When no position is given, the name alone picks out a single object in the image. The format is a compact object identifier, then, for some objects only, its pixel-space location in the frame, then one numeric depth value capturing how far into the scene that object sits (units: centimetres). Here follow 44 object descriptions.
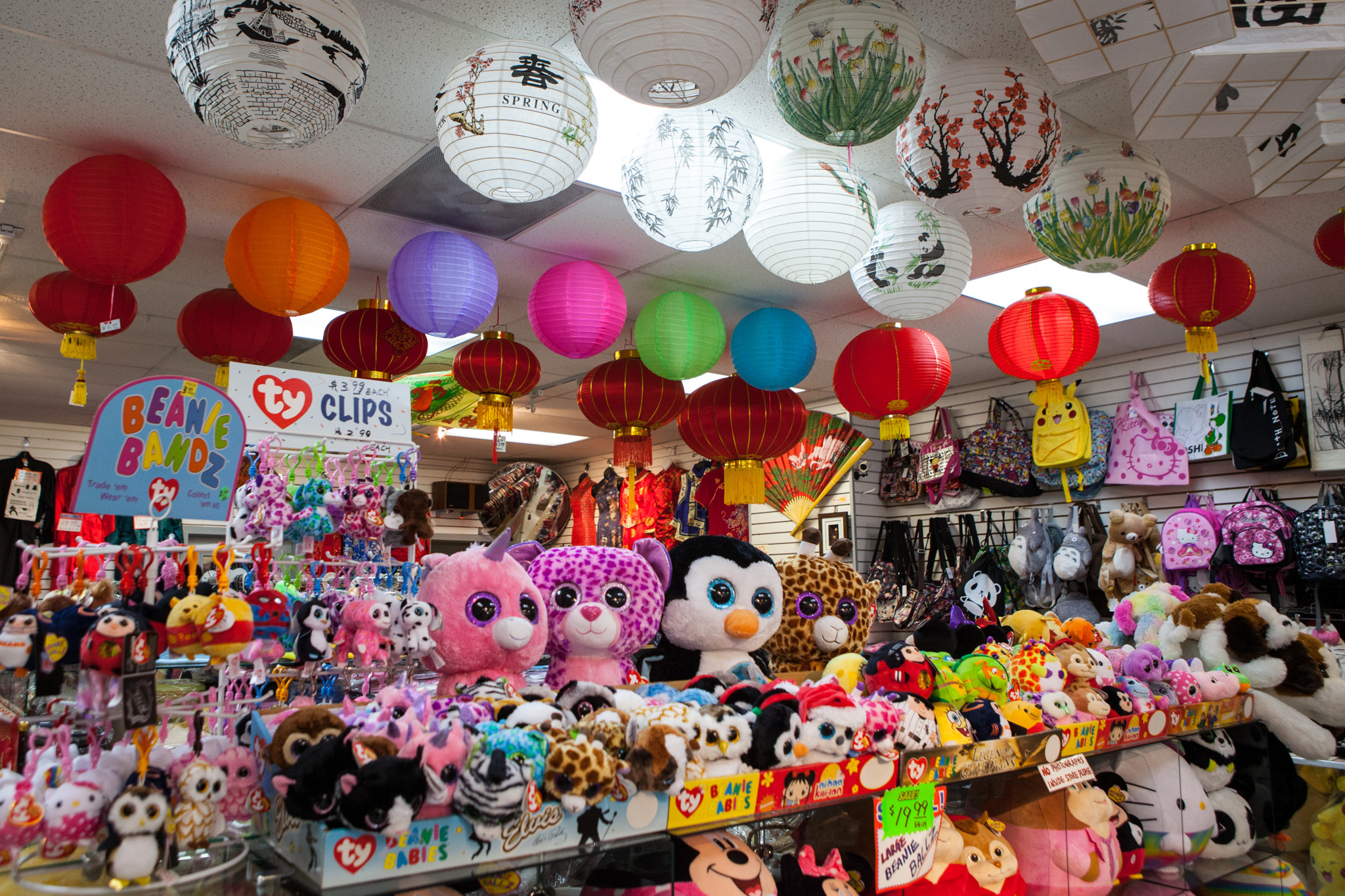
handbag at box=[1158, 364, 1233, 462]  484
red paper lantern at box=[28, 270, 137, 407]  324
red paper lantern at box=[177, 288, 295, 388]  350
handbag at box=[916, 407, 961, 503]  607
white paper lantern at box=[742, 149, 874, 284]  276
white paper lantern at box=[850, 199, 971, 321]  320
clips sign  201
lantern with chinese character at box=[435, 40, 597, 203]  221
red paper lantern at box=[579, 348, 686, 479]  418
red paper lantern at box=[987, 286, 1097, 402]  360
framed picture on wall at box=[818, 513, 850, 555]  664
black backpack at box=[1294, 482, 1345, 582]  419
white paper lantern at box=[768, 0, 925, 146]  204
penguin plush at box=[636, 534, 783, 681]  253
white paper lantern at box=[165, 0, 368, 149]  181
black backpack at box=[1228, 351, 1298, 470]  454
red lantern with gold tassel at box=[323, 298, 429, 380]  371
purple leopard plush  227
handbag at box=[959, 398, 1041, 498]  564
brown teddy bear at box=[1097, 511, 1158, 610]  486
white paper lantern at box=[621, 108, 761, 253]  254
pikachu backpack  529
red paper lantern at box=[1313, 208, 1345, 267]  299
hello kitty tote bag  506
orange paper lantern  293
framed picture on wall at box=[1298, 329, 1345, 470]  445
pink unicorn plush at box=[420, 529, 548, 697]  197
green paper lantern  379
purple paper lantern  321
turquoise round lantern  395
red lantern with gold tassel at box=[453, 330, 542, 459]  390
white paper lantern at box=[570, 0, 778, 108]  172
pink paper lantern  346
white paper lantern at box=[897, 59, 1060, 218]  234
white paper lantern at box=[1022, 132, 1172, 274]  276
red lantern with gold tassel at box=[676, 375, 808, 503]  428
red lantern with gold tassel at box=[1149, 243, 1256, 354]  329
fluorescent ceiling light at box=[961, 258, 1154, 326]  429
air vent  325
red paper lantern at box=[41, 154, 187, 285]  266
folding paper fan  589
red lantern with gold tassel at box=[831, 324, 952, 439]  390
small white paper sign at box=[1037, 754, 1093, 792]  193
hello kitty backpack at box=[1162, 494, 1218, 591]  465
